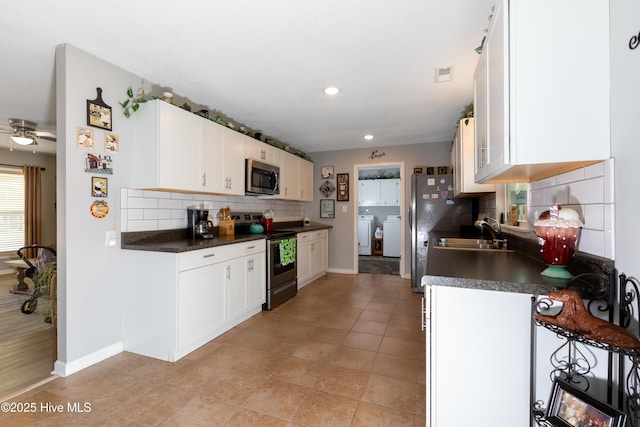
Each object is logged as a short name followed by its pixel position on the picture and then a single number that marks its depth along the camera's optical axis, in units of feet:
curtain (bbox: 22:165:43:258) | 17.28
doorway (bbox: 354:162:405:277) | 24.40
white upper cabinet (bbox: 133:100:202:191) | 7.90
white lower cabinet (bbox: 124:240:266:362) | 7.40
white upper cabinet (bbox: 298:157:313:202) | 16.29
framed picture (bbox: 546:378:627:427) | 2.76
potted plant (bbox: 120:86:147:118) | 7.92
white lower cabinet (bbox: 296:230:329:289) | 14.15
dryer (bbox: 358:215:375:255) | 25.40
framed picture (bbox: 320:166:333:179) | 18.02
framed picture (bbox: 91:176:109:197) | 7.20
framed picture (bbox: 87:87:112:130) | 7.13
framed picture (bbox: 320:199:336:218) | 17.99
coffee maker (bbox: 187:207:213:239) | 9.77
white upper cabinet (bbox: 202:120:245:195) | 9.63
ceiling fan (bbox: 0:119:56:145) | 12.33
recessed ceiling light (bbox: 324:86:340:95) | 9.08
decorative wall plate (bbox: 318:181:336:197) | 17.97
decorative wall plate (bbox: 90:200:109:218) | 7.21
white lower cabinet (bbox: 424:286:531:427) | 3.86
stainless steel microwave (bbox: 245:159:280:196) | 11.67
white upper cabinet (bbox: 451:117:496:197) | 9.25
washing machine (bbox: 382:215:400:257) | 24.21
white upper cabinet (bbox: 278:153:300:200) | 14.53
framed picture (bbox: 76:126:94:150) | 6.90
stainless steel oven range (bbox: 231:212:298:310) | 11.20
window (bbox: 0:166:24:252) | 16.76
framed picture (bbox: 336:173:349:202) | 17.61
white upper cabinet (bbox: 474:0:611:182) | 3.53
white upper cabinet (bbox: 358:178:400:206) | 25.11
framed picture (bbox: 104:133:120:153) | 7.52
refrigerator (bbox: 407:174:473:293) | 13.08
